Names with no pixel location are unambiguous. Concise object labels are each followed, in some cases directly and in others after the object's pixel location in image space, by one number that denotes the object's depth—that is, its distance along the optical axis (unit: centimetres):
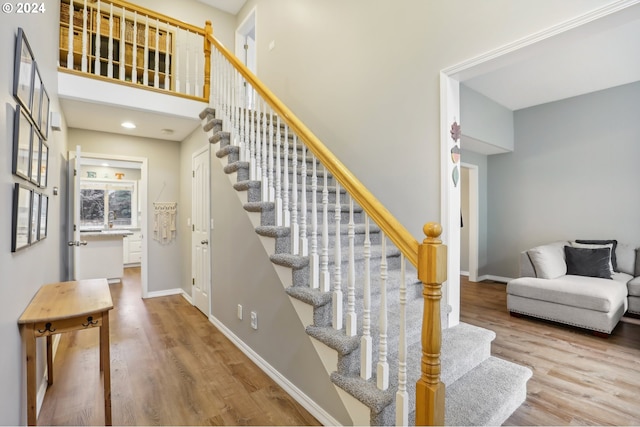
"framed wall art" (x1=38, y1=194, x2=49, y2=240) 193
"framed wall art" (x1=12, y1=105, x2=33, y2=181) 138
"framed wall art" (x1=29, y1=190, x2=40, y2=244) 167
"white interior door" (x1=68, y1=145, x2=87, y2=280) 323
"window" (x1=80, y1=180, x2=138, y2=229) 741
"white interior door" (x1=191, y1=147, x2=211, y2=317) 389
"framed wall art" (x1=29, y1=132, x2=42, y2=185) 168
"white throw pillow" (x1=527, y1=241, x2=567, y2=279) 376
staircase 151
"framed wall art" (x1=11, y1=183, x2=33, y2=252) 137
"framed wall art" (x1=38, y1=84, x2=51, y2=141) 195
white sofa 321
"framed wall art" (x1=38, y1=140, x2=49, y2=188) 194
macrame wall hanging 477
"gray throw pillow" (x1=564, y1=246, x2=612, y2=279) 383
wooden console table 153
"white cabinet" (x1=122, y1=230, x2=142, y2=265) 777
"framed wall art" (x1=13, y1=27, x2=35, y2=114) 138
